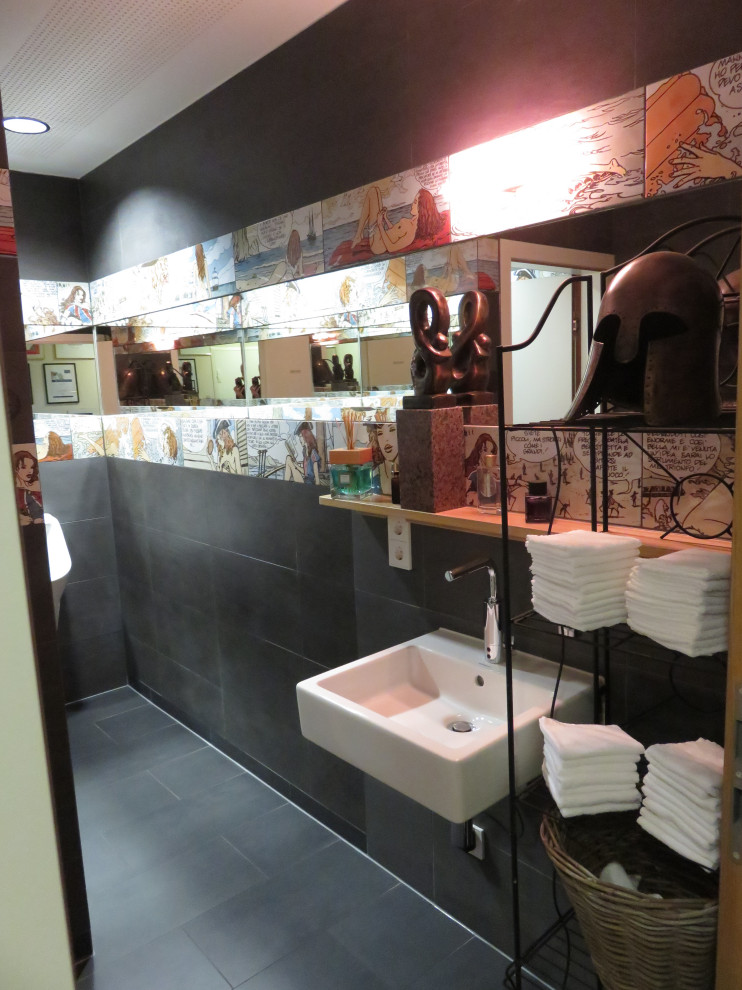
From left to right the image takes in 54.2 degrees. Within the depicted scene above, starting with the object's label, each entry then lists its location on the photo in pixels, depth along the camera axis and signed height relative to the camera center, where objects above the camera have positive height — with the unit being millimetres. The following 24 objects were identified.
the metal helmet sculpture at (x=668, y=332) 1093 +73
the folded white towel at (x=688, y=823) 1152 -723
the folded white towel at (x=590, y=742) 1340 -664
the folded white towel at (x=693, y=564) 1144 -298
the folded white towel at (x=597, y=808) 1343 -783
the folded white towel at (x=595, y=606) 1317 -402
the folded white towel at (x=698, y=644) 1161 -426
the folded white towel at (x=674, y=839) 1157 -760
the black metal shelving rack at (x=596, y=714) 1270 -753
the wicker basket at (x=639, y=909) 1193 -924
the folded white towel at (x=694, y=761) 1160 -629
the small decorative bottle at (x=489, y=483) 1799 -236
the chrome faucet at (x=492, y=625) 1824 -595
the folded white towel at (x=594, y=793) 1345 -755
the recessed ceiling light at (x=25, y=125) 2990 +1180
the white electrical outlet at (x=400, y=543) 2168 -454
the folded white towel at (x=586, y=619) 1319 -428
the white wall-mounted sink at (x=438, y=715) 1511 -778
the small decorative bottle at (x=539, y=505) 1720 -282
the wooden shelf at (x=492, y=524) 1429 -322
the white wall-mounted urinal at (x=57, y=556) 3020 -693
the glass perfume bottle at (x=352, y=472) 2139 -231
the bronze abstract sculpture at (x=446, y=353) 1876 +93
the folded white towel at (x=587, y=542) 1323 -292
